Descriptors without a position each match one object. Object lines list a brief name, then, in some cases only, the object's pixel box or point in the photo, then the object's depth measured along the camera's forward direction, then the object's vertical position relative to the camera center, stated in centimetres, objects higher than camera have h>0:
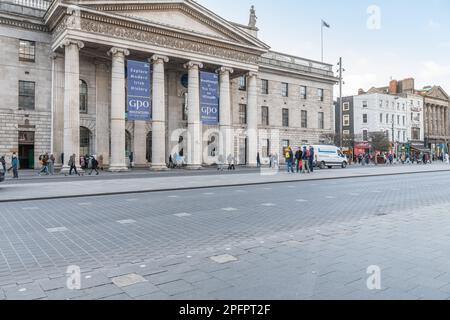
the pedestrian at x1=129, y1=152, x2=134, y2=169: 3612 +71
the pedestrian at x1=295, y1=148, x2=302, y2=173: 2776 +38
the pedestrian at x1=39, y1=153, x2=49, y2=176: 2589 +18
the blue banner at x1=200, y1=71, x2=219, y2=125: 3303 +615
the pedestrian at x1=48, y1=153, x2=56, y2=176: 2642 +11
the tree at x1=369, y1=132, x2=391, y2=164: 6209 +359
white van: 3825 +62
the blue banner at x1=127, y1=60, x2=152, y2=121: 2902 +611
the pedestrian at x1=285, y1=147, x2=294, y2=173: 2793 +47
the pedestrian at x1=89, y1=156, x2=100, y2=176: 2725 +9
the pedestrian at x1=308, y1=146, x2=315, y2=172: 2870 +43
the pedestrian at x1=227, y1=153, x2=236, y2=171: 3592 +3
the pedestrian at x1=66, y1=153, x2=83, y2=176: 2647 +6
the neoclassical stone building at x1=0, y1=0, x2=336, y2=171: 2923 +842
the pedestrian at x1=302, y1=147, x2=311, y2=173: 2803 +34
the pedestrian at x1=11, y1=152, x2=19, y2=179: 2242 -9
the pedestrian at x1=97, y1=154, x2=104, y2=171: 3192 +37
